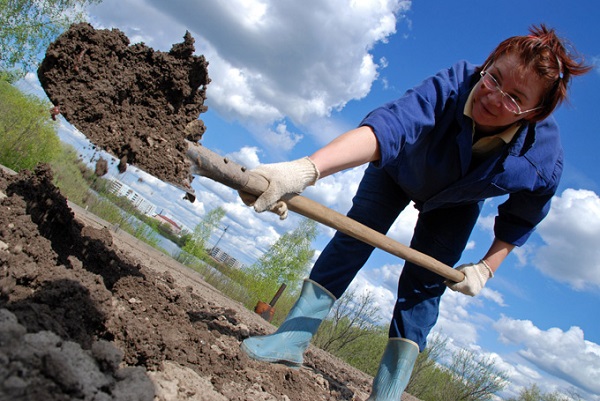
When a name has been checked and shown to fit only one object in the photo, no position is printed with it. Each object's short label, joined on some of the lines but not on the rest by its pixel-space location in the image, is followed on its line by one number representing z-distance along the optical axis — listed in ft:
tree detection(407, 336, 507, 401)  29.43
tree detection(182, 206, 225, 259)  59.41
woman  7.11
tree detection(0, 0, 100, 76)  41.45
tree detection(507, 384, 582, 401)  34.60
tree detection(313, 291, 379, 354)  30.89
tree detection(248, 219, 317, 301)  41.29
